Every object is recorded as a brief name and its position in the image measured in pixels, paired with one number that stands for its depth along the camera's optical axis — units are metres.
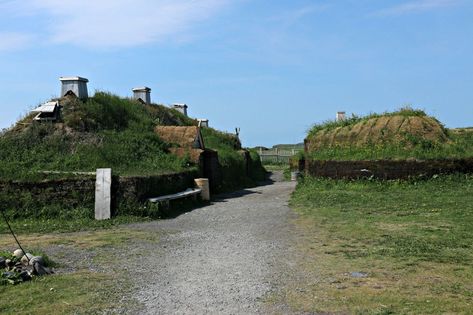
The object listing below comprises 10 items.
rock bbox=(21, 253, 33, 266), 8.64
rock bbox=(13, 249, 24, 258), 8.94
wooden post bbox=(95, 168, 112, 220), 14.85
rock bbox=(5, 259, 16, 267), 8.48
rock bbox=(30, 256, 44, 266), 8.46
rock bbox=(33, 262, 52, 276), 8.30
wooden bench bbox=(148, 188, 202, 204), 15.66
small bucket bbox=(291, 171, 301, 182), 28.83
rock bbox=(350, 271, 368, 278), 7.87
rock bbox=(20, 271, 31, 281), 7.99
